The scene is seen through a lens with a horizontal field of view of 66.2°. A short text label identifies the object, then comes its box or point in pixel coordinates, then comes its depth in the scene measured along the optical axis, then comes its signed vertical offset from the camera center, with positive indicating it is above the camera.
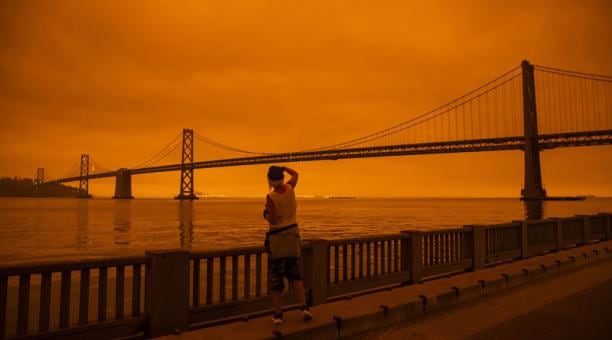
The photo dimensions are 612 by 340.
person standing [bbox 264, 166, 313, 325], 5.23 -0.40
